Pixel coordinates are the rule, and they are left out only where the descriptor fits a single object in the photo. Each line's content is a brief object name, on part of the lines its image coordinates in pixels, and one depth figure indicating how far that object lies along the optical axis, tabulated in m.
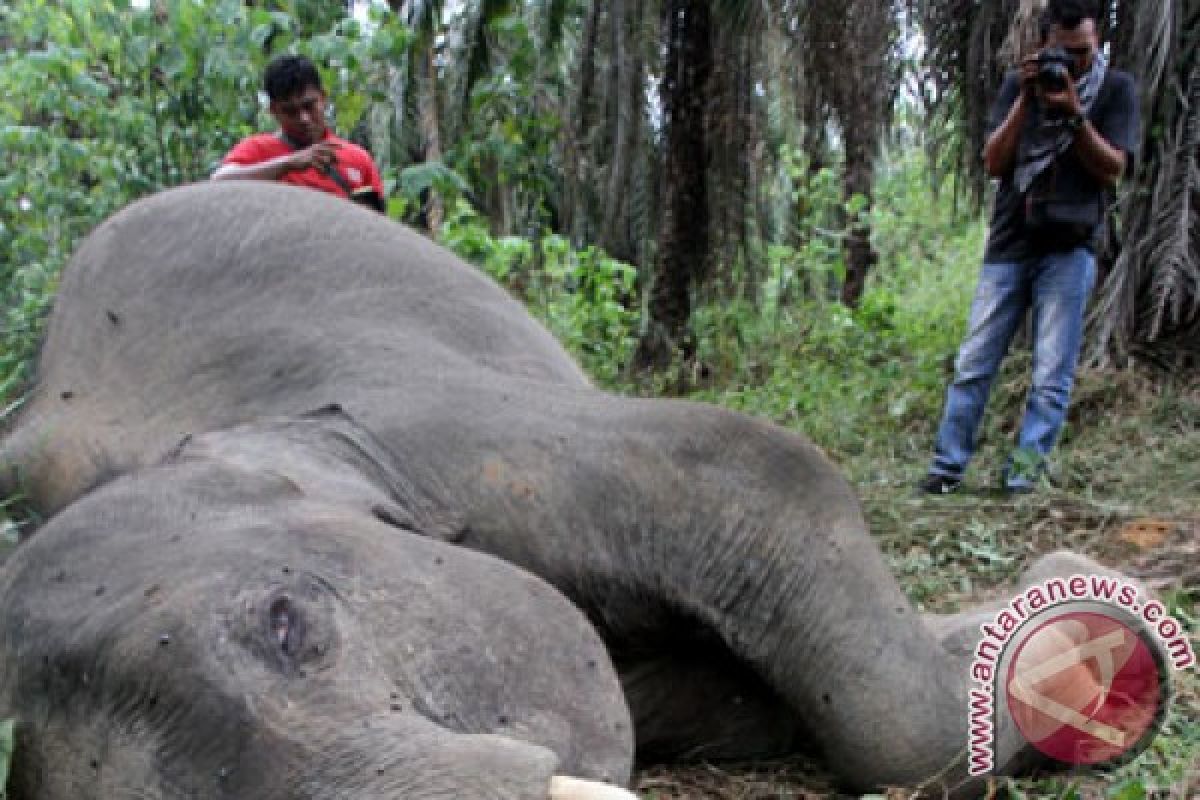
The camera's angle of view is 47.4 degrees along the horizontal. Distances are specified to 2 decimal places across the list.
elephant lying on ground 1.84
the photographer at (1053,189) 4.72
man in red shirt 4.69
